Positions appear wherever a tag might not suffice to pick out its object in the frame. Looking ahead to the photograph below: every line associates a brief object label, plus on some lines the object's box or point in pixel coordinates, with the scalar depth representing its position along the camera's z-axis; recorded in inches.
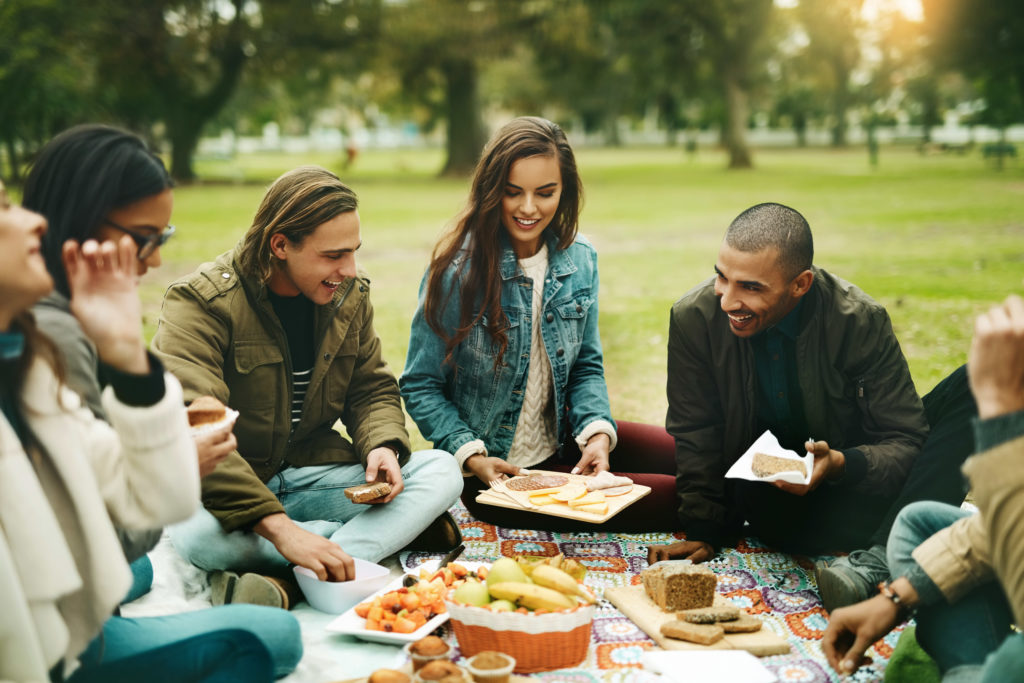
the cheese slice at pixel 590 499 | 145.0
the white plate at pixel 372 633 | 123.5
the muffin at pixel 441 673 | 103.9
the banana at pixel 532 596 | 119.6
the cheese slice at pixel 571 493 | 147.6
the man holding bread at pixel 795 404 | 144.5
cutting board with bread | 124.8
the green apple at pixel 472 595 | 121.5
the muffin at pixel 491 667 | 106.2
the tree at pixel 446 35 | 1028.5
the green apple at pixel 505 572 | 123.1
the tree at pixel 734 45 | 1178.6
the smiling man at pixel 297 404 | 135.1
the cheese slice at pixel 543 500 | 146.6
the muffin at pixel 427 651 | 111.3
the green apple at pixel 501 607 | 117.8
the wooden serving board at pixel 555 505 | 141.7
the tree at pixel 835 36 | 1344.7
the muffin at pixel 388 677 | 105.4
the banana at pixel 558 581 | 122.9
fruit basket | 116.9
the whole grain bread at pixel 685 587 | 131.7
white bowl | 134.3
